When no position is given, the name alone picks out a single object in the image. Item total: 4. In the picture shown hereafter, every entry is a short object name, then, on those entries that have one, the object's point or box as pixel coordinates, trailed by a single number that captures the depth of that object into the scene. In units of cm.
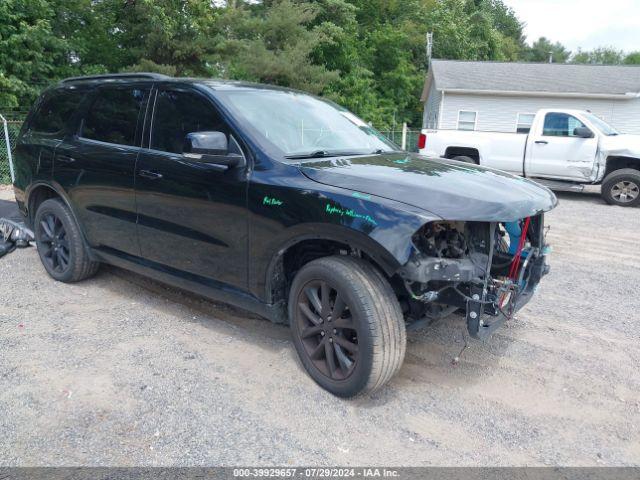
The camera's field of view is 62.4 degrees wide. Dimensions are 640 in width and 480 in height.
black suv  298
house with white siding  2061
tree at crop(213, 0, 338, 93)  2143
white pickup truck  1057
